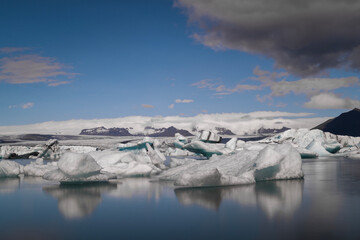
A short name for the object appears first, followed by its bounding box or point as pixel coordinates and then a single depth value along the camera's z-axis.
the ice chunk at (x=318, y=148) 32.66
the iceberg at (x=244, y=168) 9.35
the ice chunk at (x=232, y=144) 29.55
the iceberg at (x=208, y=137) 30.78
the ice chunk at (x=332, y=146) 35.56
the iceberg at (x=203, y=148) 25.05
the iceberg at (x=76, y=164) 10.17
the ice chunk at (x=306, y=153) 28.68
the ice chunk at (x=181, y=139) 37.72
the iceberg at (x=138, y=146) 22.39
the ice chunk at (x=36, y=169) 14.82
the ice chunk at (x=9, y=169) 14.30
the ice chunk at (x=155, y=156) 19.98
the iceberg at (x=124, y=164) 13.87
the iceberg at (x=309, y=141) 32.62
